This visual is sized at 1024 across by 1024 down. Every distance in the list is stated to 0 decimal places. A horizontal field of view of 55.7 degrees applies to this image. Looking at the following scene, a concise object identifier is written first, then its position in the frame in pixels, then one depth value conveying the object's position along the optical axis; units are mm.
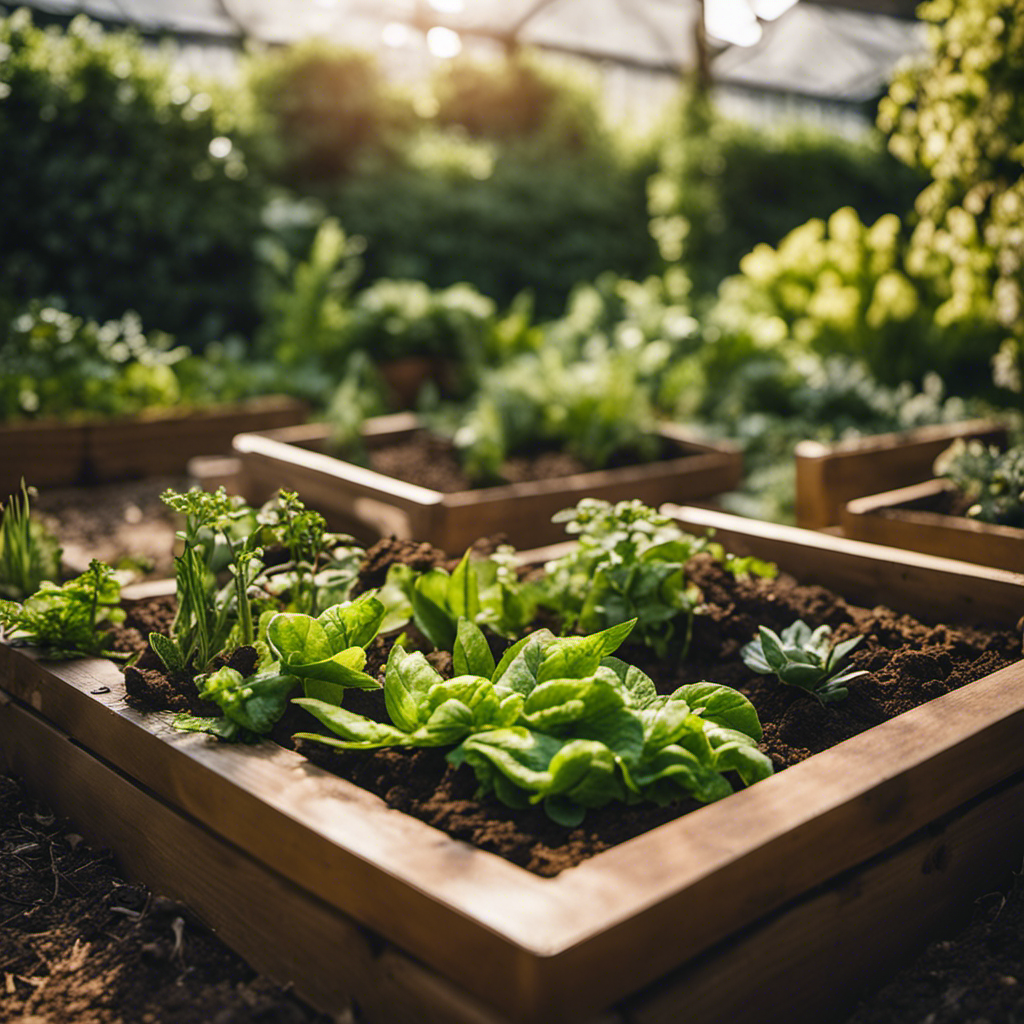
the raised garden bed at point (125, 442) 3848
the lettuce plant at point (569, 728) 1374
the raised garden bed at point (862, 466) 3170
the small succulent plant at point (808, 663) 1758
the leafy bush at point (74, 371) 4012
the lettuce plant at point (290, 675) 1573
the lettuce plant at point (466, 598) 2023
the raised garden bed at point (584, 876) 1102
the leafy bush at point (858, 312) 4344
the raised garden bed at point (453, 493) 2926
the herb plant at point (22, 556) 2285
